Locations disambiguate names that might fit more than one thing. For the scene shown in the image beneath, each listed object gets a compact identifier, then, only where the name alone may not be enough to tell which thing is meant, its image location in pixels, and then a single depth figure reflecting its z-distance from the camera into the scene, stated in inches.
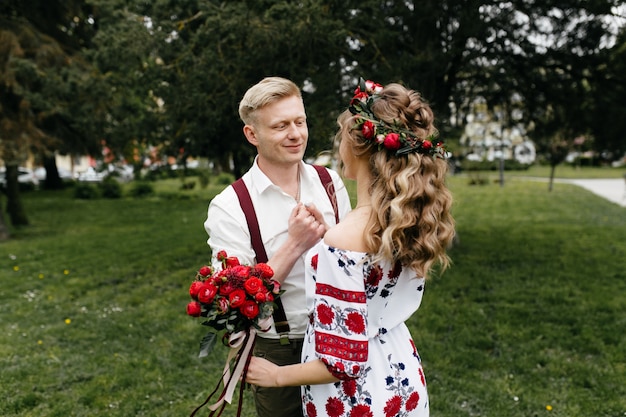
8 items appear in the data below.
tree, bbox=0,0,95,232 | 414.6
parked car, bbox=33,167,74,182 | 1514.5
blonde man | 80.4
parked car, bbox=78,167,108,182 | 1397.6
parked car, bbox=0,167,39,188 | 1037.0
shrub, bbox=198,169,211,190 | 877.8
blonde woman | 65.8
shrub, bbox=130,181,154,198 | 871.7
